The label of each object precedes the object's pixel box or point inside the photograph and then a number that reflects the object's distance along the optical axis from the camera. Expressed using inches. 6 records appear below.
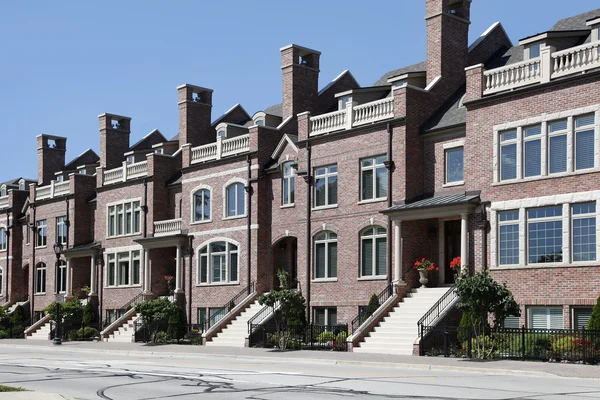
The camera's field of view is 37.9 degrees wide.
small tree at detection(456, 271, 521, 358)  1049.5
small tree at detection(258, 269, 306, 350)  1347.2
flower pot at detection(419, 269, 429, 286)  1341.0
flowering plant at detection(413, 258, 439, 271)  1336.1
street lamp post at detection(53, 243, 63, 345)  1769.2
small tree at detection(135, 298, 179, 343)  1599.4
